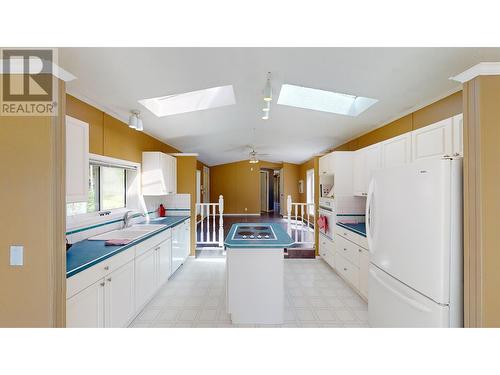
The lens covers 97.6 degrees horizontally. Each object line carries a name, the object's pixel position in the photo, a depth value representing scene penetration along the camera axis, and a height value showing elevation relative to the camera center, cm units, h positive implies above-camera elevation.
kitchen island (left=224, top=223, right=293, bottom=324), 232 -102
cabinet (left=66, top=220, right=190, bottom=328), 163 -92
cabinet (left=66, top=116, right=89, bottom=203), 177 +24
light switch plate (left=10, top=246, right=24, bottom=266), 129 -39
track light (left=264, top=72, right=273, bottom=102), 232 +104
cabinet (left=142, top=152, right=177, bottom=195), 375 +27
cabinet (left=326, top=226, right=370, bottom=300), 280 -102
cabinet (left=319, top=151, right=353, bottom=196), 376 +28
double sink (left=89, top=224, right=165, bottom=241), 262 -58
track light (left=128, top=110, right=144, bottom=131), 267 +82
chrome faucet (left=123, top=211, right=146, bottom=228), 315 -44
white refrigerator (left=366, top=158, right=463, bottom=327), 145 -42
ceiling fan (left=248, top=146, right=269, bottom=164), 656 +99
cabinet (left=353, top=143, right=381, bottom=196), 297 +34
